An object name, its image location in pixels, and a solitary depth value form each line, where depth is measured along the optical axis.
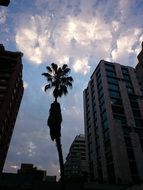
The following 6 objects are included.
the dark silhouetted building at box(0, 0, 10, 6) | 8.53
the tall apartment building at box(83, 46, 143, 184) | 42.30
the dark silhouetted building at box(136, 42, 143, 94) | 16.99
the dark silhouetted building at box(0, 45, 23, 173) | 42.94
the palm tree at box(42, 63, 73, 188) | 19.68
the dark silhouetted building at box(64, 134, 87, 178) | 79.40
